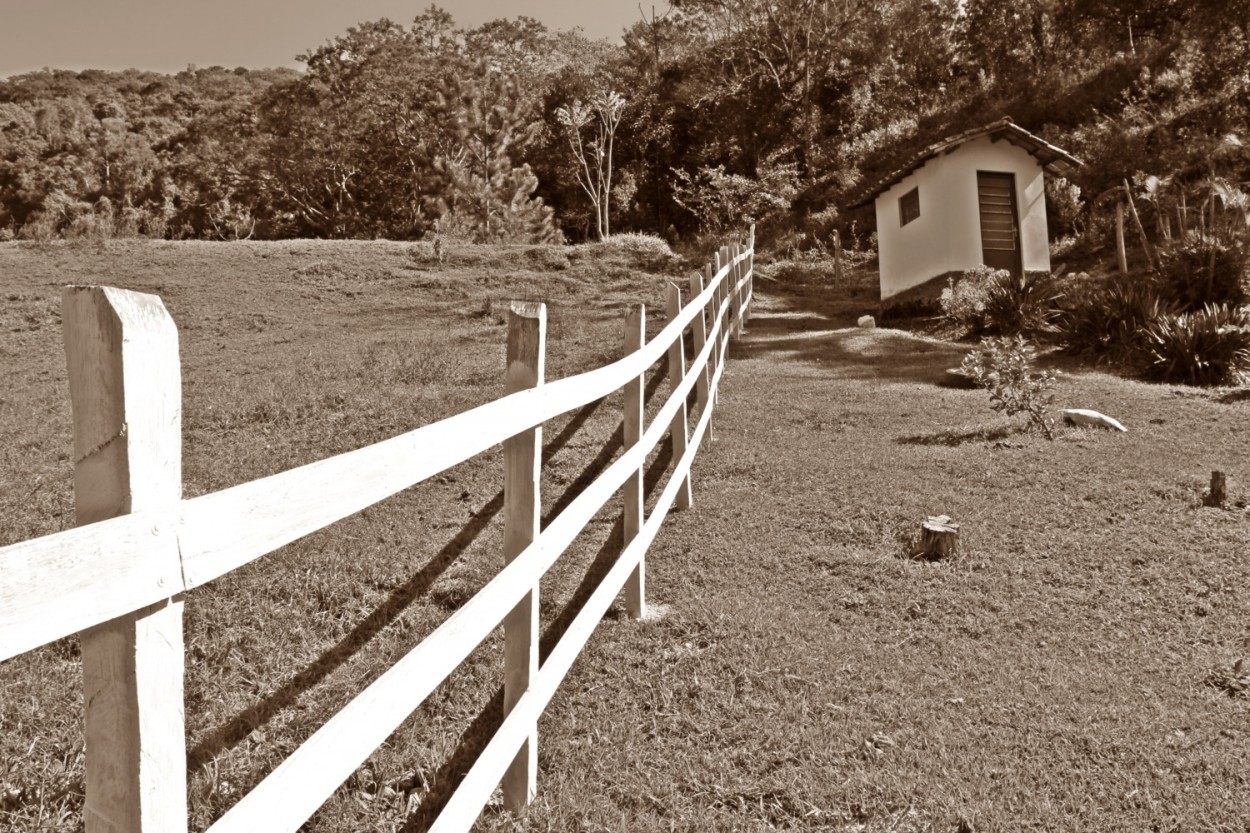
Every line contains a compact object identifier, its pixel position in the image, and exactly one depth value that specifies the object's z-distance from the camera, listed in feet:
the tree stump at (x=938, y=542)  19.93
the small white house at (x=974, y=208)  67.36
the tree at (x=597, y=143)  130.41
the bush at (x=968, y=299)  54.95
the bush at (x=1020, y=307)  52.03
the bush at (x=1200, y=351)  40.98
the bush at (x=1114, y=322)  45.34
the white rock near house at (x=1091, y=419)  30.78
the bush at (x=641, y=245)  81.25
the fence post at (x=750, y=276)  65.26
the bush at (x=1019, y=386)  30.35
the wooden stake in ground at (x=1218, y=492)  22.84
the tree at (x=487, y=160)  118.93
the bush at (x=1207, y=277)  50.80
